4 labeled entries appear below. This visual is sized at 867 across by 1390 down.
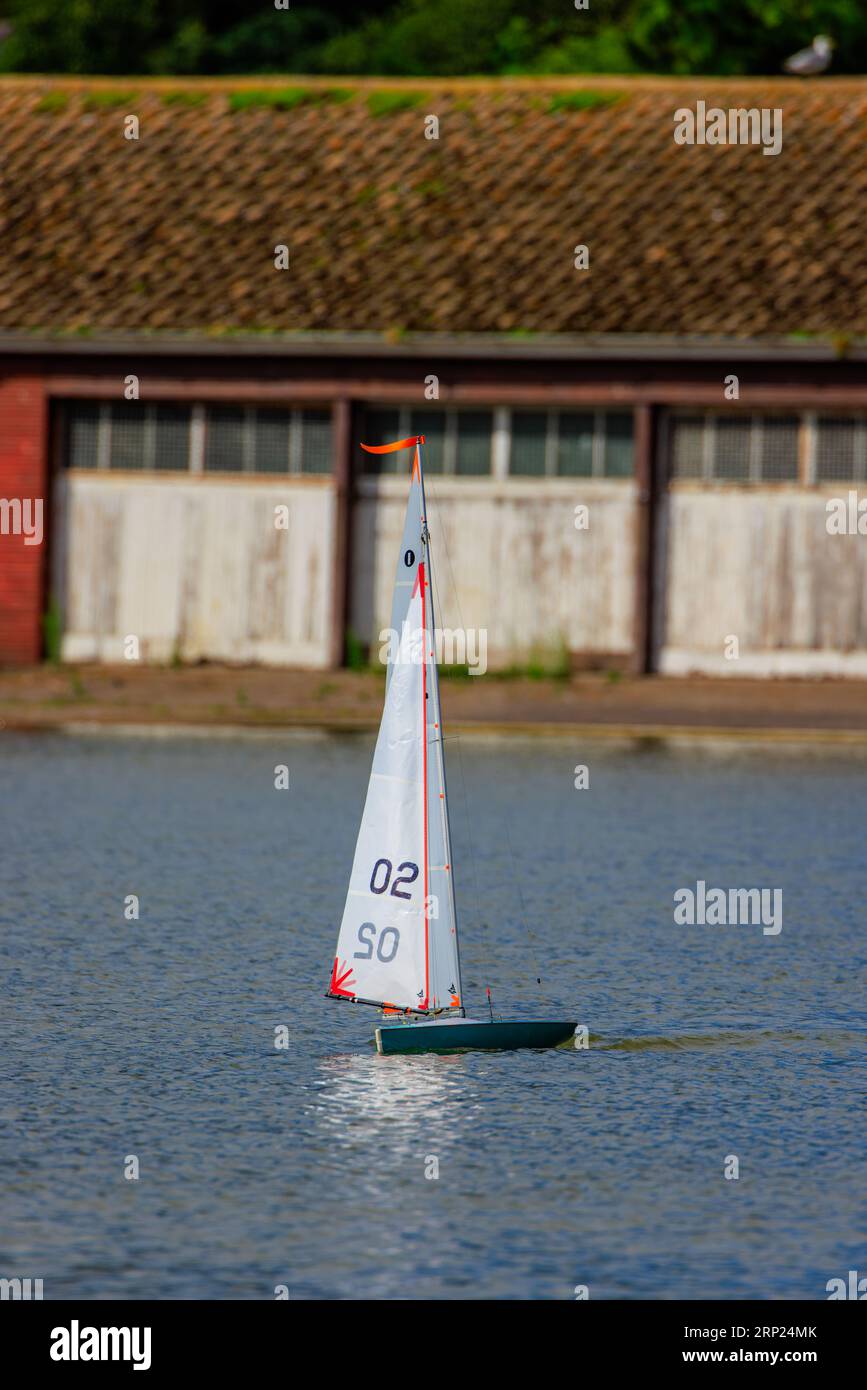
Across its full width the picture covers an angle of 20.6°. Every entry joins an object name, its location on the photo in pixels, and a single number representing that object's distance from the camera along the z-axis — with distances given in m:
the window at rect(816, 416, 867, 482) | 24.08
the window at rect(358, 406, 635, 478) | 24.69
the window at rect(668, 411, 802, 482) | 24.16
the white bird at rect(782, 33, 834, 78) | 27.95
